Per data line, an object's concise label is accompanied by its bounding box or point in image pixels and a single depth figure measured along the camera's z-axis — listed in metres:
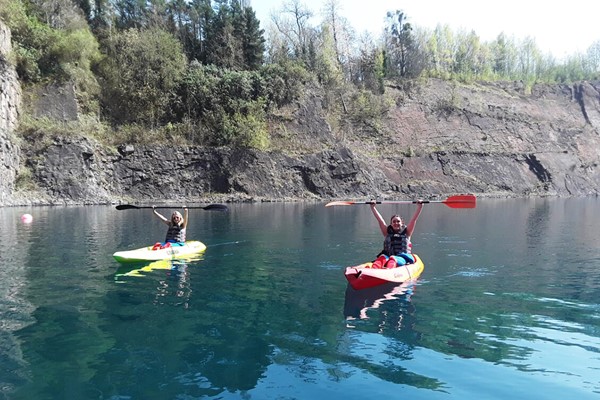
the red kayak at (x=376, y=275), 12.80
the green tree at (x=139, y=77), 56.31
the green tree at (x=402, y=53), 81.50
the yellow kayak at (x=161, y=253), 16.62
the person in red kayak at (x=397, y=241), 15.26
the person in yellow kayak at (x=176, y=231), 18.95
